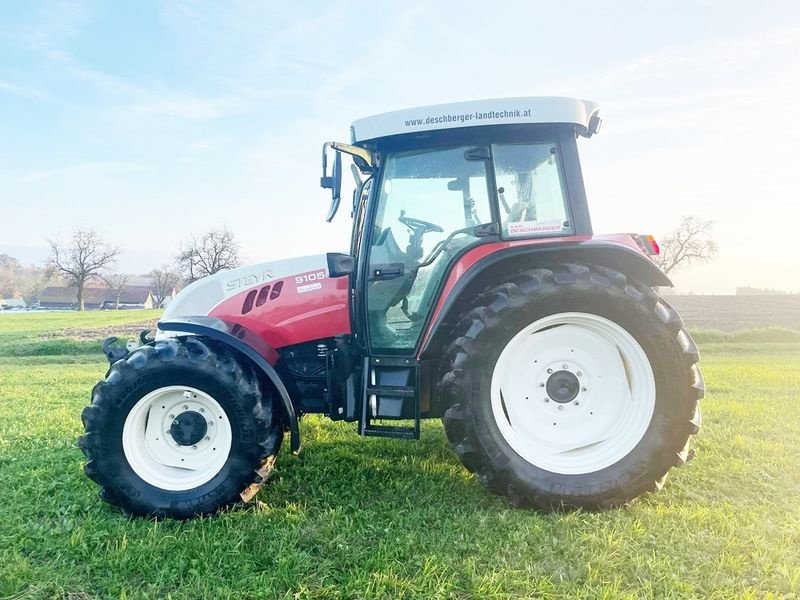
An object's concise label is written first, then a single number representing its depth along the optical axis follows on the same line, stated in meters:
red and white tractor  3.27
